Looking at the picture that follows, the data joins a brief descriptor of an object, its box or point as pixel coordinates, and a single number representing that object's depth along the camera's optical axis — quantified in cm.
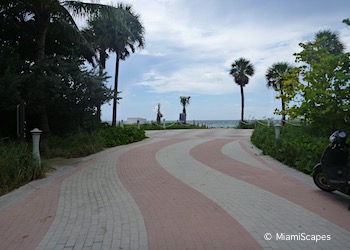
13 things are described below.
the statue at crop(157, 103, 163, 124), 3883
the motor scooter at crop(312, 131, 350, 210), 586
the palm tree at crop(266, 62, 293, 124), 3090
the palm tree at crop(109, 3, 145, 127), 2108
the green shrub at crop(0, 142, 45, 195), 690
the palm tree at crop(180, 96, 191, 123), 4862
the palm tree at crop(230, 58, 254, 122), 4091
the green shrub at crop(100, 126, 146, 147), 1534
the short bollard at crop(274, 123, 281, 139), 1198
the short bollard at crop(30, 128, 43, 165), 829
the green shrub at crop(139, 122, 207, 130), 3241
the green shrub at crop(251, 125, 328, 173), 835
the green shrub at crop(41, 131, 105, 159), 1124
